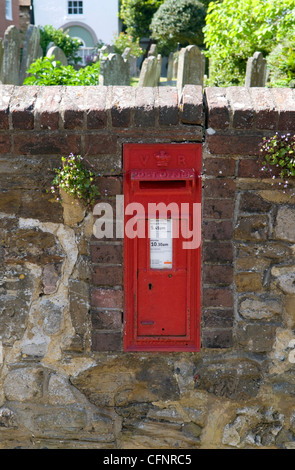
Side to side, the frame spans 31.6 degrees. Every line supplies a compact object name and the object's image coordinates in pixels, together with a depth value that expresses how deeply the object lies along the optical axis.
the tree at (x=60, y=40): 17.30
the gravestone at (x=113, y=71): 6.23
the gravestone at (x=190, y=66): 6.91
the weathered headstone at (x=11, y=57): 8.11
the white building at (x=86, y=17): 24.88
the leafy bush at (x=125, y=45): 18.53
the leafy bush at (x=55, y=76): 5.25
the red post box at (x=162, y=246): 2.48
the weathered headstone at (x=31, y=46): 9.15
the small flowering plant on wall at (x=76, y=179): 2.42
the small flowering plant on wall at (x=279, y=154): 2.40
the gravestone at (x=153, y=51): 14.63
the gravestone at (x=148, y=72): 7.59
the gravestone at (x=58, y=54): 7.95
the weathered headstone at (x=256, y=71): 6.89
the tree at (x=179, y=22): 18.44
